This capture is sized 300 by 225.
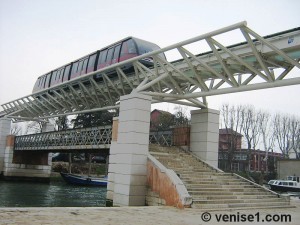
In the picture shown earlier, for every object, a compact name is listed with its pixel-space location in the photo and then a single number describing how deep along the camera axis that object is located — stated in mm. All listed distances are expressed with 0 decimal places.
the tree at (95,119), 46312
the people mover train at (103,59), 21219
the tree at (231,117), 48094
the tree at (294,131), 52312
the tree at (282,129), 51969
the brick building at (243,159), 55962
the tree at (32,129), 69138
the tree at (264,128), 49094
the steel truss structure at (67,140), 22706
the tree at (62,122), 54275
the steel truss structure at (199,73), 12008
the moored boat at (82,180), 38188
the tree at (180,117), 49844
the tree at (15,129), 83444
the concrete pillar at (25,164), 37406
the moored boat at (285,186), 37406
